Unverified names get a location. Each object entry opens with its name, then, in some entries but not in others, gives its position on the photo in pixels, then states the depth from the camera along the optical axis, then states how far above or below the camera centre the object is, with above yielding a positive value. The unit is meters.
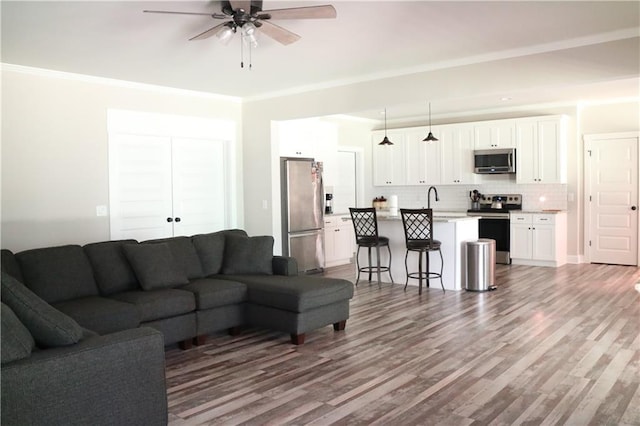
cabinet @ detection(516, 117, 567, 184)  8.78 +0.69
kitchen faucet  10.33 -0.01
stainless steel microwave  9.18 +0.57
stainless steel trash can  6.90 -0.91
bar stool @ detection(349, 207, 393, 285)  7.30 -0.50
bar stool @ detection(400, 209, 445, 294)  6.76 -0.54
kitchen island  7.02 -0.71
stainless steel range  9.10 -0.39
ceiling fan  3.52 +1.21
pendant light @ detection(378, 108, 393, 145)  8.76 +1.33
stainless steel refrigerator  7.84 -0.22
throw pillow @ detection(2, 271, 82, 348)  2.64 -0.58
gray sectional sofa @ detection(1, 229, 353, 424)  2.50 -0.79
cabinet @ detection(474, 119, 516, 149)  9.21 +1.03
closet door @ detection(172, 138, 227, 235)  7.02 +0.18
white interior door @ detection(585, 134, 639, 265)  8.58 -0.10
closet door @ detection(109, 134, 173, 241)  6.30 +0.16
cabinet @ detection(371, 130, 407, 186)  10.47 +0.70
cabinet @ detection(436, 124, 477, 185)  9.69 +0.73
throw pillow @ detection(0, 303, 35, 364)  2.40 -0.62
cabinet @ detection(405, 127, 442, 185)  10.07 +0.69
